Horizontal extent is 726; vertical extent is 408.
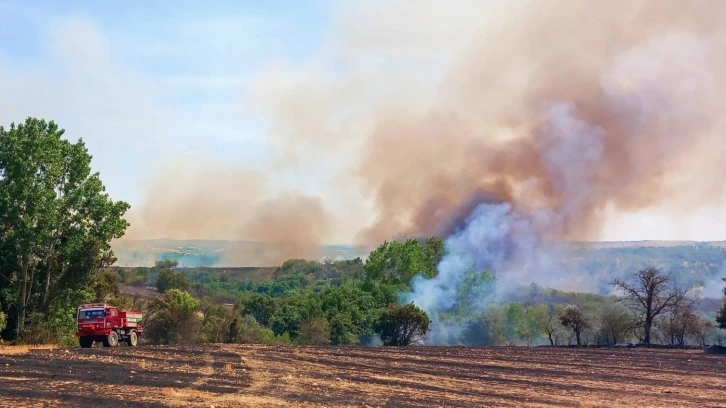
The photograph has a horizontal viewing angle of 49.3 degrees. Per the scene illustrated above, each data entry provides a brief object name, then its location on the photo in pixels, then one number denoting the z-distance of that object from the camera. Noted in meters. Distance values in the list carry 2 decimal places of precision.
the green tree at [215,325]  84.19
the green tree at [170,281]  152.38
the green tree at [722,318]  69.81
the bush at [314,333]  86.69
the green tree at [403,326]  80.12
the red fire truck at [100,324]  54.53
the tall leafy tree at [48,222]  57.50
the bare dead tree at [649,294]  70.39
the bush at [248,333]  83.25
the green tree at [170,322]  88.62
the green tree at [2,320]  54.16
